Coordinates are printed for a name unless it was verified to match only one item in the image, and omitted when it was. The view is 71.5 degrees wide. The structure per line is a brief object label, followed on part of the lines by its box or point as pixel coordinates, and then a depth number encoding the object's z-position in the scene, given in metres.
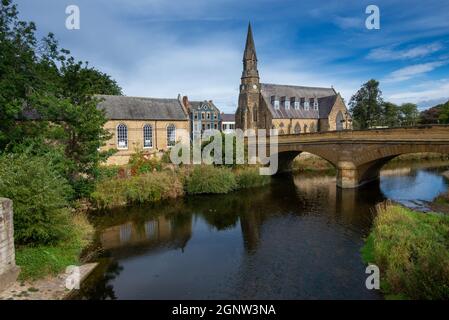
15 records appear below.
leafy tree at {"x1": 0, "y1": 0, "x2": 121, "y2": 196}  15.76
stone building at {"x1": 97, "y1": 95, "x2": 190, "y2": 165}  33.78
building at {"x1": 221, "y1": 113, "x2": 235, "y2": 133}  73.44
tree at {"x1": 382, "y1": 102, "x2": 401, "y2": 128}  64.54
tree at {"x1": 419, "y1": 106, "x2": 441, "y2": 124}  70.96
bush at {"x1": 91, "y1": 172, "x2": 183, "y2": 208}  21.41
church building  45.72
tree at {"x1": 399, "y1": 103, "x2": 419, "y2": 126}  82.19
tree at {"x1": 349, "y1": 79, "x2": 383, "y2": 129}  60.47
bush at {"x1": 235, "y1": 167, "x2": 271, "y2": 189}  28.78
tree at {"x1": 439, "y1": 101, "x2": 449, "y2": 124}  60.16
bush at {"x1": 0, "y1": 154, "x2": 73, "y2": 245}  11.57
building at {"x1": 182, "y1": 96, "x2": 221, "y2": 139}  62.69
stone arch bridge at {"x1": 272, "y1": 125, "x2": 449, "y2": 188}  21.75
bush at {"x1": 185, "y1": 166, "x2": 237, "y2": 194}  25.72
